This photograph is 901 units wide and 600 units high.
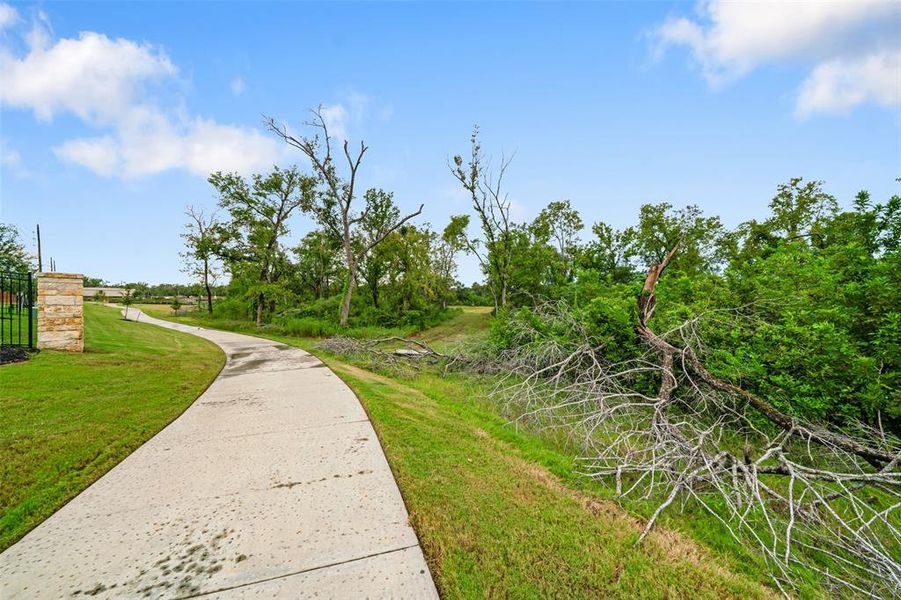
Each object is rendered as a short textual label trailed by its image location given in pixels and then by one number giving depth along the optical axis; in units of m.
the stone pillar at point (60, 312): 6.74
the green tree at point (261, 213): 21.28
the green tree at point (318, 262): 26.95
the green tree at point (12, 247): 27.54
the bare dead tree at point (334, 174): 17.06
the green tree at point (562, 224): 23.08
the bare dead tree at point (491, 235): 16.97
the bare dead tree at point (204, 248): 23.27
